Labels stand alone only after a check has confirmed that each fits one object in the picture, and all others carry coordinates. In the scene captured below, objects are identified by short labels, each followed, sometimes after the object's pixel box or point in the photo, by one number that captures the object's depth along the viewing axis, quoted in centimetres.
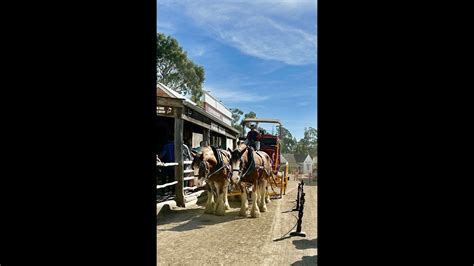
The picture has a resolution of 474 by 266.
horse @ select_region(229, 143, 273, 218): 728
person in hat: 876
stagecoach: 1029
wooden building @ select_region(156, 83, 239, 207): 846
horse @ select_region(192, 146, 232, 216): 722
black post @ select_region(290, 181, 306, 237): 550
